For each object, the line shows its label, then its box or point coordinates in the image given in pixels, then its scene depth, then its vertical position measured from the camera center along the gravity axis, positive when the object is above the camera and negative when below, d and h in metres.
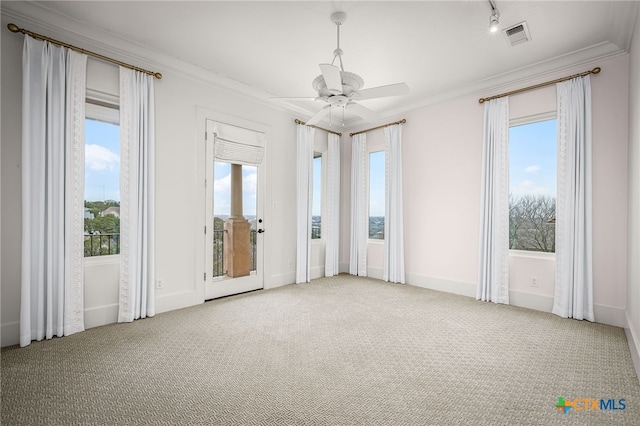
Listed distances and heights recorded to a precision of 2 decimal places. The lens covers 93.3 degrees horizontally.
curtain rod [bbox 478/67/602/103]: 3.21 +1.55
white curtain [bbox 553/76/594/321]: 3.23 +0.11
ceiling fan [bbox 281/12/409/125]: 2.57 +1.08
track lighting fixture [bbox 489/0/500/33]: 2.52 +1.68
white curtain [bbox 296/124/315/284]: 4.95 +0.16
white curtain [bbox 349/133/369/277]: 5.53 +0.09
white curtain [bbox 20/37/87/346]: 2.58 +0.17
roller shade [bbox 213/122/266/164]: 4.04 +0.95
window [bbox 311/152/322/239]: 5.53 +0.29
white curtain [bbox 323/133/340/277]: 5.50 +0.03
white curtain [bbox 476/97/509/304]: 3.85 +0.10
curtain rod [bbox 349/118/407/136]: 4.96 +1.52
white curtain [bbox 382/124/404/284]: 4.95 +0.01
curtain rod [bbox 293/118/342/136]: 4.95 +1.50
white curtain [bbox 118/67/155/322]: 3.15 +0.16
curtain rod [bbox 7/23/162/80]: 2.56 +1.53
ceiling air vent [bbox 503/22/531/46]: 2.86 +1.77
